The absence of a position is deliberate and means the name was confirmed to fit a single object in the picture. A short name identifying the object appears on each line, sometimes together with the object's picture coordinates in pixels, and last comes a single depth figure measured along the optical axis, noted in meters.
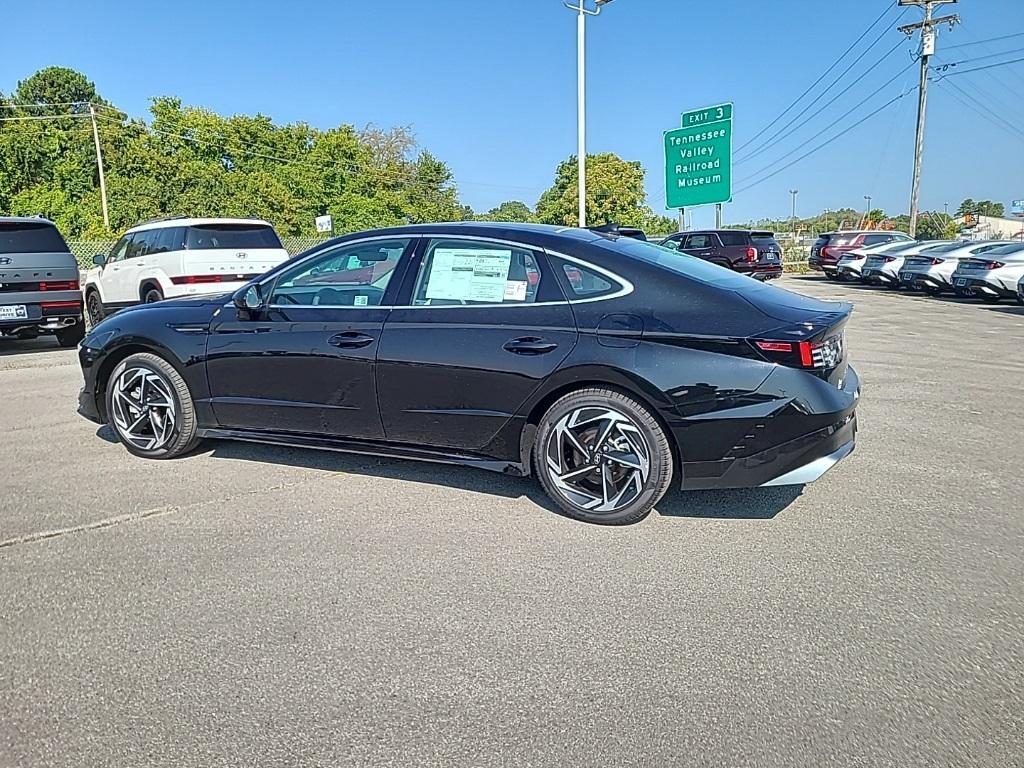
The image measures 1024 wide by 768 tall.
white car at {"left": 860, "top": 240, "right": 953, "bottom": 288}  22.00
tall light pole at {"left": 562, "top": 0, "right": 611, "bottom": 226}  21.17
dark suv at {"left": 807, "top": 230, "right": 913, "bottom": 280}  27.03
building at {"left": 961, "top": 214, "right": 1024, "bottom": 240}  58.47
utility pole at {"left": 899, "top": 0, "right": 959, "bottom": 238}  32.31
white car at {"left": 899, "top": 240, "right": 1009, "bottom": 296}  19.30
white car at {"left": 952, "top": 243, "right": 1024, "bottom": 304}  16.66
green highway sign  24.52
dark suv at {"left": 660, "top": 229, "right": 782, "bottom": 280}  23.30
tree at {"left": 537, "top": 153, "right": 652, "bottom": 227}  62.09
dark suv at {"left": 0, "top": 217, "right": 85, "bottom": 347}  9.44
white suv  11.16
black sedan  3.80
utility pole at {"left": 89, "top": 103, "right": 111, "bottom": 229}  37.31
